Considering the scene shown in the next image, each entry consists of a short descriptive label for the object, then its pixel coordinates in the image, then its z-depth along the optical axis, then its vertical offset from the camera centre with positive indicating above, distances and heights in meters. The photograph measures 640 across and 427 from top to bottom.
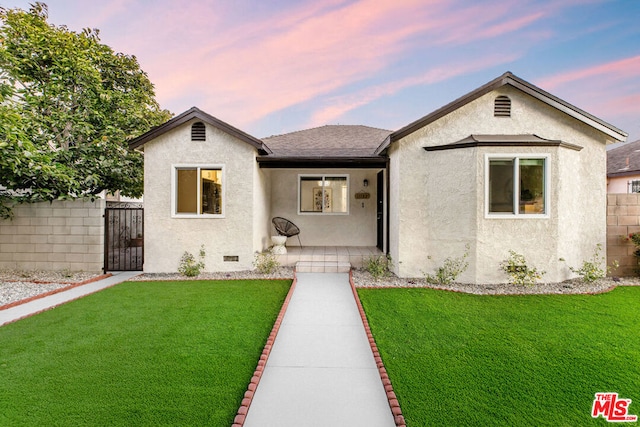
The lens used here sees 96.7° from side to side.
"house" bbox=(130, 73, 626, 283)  7.23 +0.89
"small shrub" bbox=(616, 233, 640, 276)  7.73 -0.62
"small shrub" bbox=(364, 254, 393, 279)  7.98 -1.46
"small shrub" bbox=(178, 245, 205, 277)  8.29 -1.51
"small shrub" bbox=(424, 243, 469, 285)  7.37 -1.39
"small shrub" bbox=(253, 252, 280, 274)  8.35 -1.44
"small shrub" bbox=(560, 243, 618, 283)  7.36 -1.34
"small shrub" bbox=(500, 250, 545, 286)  7.18 -1.33
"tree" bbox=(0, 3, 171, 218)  8.30 +3.38
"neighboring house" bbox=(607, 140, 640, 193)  14.55 +2.54
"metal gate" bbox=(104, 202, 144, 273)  8.72 -1.48
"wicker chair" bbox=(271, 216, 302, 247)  9.74 -0.43
